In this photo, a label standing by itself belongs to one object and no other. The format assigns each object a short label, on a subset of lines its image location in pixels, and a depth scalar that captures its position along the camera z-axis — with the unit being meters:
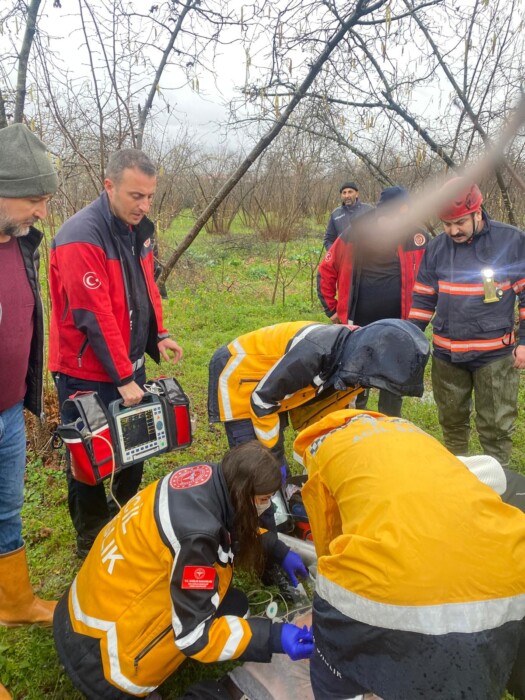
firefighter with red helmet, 2.74
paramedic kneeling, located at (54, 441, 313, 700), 1.48
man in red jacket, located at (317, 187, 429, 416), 3.55
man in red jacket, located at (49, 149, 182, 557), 2.12
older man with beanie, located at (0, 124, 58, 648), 1.66
